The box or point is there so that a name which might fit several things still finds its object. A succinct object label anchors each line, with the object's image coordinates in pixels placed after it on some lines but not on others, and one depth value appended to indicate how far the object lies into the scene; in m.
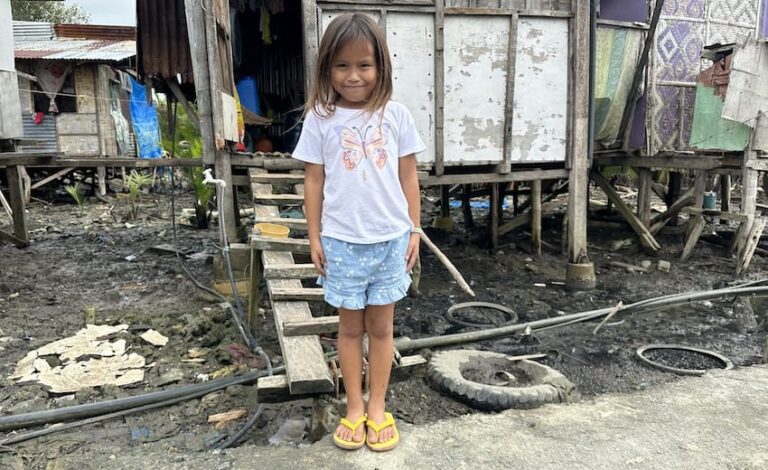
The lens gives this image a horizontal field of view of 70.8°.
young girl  2.16
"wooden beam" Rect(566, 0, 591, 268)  6.12
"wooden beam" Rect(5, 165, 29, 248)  8.16
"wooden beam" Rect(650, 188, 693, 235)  8.61
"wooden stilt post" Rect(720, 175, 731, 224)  10.12
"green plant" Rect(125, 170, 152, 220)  11.44
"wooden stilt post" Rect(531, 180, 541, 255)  8.09
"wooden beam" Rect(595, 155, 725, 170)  7.41
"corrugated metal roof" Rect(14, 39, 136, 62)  13.41
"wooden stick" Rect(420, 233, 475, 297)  3.46
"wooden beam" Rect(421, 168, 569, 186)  6.09
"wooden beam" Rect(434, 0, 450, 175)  5.76
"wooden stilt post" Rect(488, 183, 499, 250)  8.48
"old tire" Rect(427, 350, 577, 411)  3.10
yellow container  4.40
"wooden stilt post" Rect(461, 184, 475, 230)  9.76
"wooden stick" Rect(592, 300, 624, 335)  4.77
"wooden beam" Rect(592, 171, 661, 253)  8.13
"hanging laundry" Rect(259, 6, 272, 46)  8.01
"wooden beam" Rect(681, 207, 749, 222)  7.12
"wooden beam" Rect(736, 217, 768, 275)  7.12
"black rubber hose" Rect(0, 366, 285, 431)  3.04
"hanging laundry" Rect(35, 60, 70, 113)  14.16
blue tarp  16.22
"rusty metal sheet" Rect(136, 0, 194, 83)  6.72
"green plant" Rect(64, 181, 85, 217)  12.97
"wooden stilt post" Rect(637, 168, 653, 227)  8.59
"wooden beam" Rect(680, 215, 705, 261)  7.82
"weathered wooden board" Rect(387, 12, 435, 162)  5.73
